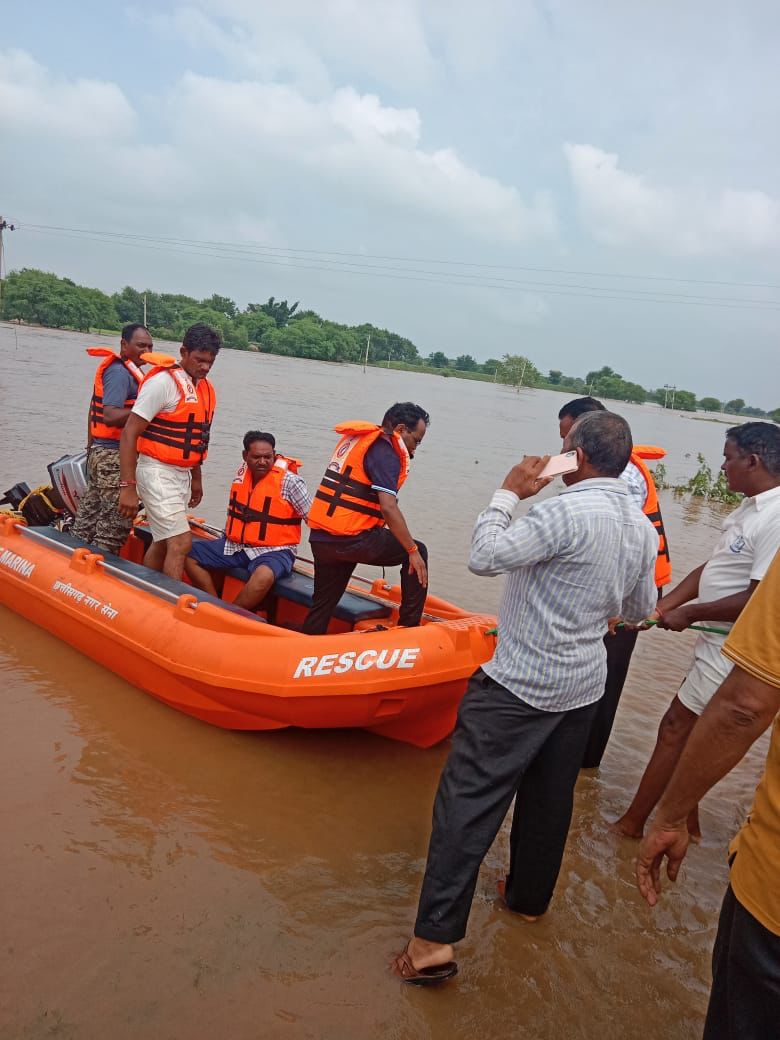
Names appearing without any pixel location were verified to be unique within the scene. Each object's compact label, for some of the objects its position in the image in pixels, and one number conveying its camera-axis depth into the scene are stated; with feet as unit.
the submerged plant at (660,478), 49.34
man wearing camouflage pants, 14.73
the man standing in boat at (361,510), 11.60
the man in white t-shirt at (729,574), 8.52
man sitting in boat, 13.81
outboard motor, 16.12
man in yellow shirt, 3.89
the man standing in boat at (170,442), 13.25
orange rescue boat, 10.52
